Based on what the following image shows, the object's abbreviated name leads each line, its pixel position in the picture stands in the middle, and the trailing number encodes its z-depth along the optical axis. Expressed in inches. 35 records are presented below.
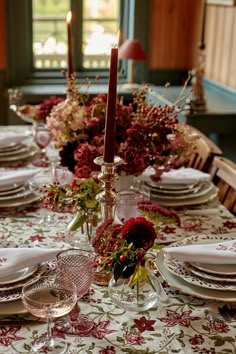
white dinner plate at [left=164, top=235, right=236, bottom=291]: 47.3
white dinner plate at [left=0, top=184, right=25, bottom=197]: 68.4
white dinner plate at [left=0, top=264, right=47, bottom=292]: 45.7
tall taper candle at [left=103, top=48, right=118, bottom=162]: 47.1
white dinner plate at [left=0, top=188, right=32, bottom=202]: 67.6
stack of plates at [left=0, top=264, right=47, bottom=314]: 44.1
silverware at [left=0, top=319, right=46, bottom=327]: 43.1
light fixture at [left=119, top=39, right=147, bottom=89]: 146.4
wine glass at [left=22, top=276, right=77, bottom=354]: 39.7
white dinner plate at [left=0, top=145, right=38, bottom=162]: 84.7
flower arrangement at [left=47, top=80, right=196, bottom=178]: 61.2
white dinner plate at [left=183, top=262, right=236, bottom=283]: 48.1
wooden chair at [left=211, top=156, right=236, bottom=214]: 73.2
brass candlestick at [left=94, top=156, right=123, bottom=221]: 49.6
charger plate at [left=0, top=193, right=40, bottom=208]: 66.7
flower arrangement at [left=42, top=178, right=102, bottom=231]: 52.7
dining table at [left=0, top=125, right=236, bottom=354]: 41.0
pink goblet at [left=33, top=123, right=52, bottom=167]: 82.5
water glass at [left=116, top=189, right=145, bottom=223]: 54.9
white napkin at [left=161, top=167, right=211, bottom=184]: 73.2
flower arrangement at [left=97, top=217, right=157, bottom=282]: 42.6
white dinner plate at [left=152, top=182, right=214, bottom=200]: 69.8
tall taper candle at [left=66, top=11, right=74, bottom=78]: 76.5
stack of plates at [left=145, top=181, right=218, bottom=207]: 69.2
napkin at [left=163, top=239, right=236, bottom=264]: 49.7
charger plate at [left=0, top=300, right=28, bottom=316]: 43.5
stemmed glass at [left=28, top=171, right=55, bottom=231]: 63.0
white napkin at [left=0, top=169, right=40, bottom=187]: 70.2
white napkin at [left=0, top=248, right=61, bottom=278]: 47.5
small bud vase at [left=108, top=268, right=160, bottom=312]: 45.3
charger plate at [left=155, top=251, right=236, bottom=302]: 46.2
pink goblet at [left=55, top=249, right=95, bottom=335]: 42.9
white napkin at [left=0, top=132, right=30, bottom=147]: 87.6
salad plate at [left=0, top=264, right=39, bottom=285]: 46.7
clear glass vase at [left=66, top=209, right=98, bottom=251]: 54.9
